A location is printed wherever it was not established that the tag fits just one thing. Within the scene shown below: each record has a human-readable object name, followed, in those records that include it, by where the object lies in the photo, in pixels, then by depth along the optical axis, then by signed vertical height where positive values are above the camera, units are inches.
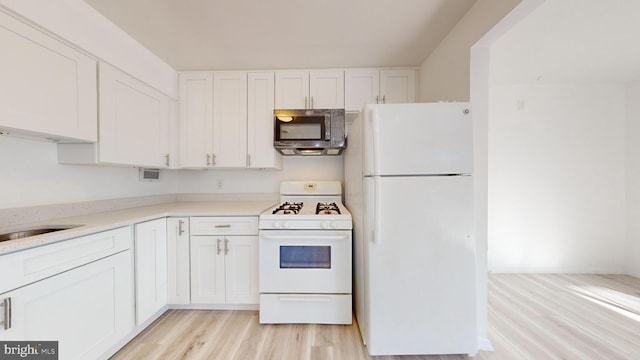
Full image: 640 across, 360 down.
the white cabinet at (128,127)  65.2 +17.9
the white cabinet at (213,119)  98.1 +26.0
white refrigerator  57.6 -13.4
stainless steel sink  51.8 -12.5
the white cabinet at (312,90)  96.6 +38.0
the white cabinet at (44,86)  46.1 +21.6
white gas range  72.9 -28.9
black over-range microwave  89.8 +20.2
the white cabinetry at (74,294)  40.4 -24.2
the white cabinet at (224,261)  80.3 -29.0
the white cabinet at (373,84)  96.4 +40.3
